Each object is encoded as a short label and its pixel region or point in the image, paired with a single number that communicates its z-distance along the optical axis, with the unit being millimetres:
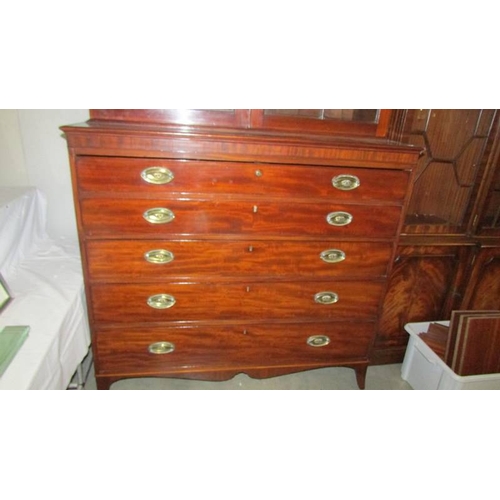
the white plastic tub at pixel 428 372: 1471
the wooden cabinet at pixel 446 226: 1475
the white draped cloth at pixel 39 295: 1028
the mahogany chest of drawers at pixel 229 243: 1109
